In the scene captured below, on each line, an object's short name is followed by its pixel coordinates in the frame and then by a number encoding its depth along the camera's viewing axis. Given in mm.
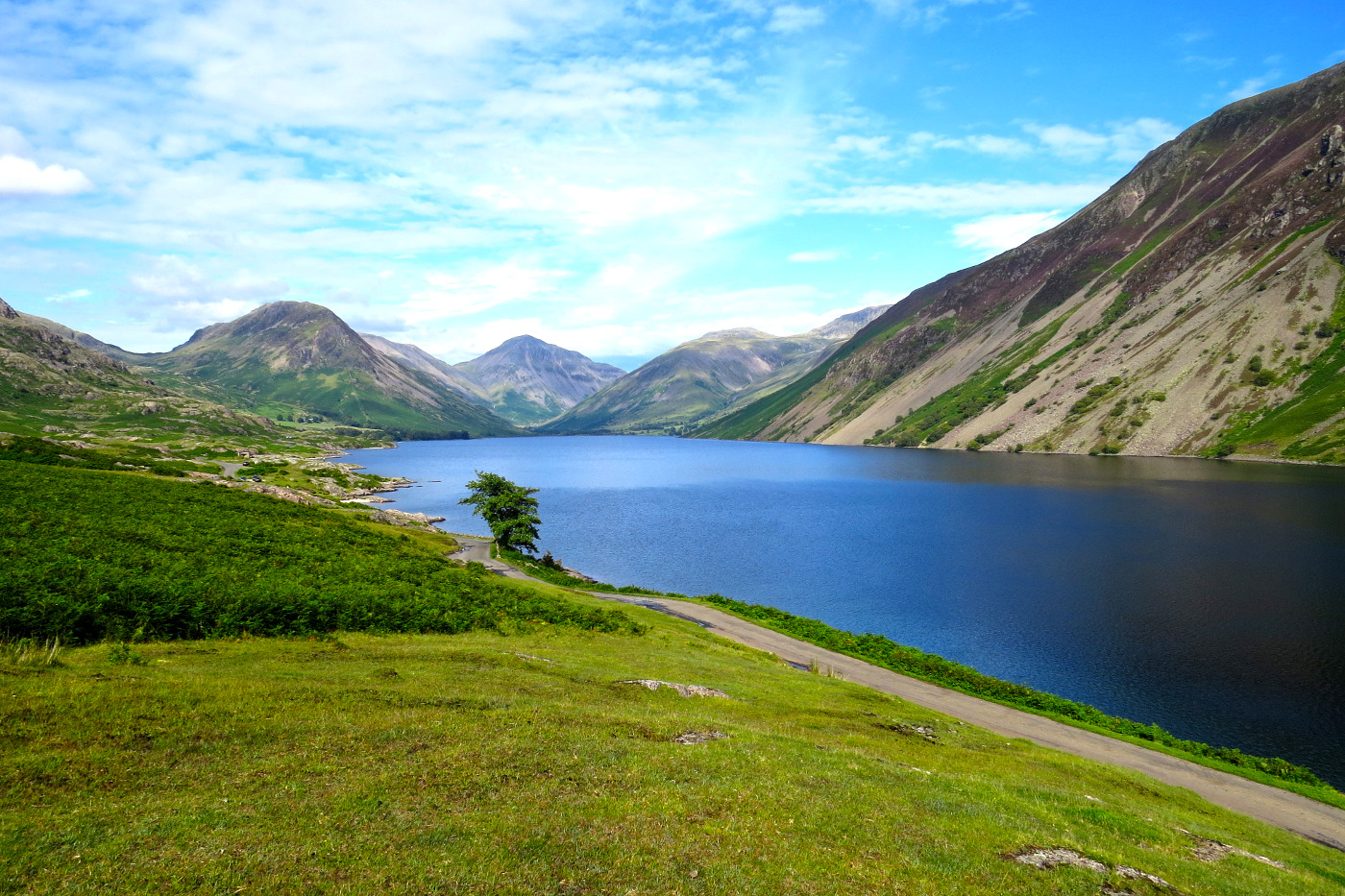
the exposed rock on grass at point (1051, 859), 16641
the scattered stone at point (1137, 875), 16547
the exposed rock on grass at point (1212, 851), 20428
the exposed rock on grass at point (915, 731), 30823
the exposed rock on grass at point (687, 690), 30906
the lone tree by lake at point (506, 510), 90688
